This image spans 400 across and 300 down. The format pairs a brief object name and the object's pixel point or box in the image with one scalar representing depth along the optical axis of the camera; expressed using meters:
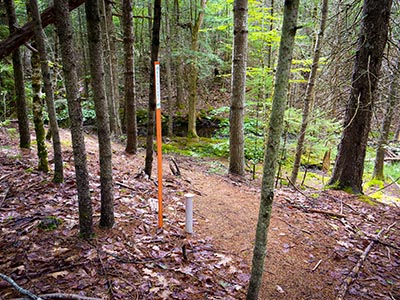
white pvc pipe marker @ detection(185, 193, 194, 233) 4.02
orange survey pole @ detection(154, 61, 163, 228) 3.73
